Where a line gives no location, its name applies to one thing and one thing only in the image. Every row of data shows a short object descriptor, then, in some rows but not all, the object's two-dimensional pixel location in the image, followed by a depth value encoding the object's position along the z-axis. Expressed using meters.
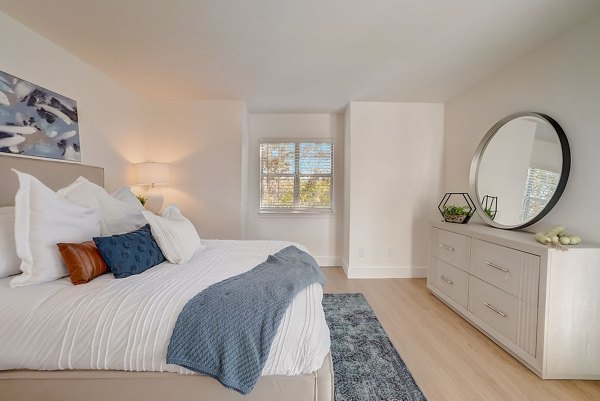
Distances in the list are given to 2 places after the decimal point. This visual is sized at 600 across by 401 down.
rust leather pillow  1.20
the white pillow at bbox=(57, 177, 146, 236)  1.56
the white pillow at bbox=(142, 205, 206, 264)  1.54
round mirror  1.87
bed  0.97
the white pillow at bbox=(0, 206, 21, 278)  1.23
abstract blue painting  1.72
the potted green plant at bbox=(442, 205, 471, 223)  2.56
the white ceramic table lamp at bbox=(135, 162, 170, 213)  2.89
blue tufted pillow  1.30
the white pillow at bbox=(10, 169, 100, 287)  1.19
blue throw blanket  0.92
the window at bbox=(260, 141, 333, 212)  3.76
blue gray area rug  1.39
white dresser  1.51
